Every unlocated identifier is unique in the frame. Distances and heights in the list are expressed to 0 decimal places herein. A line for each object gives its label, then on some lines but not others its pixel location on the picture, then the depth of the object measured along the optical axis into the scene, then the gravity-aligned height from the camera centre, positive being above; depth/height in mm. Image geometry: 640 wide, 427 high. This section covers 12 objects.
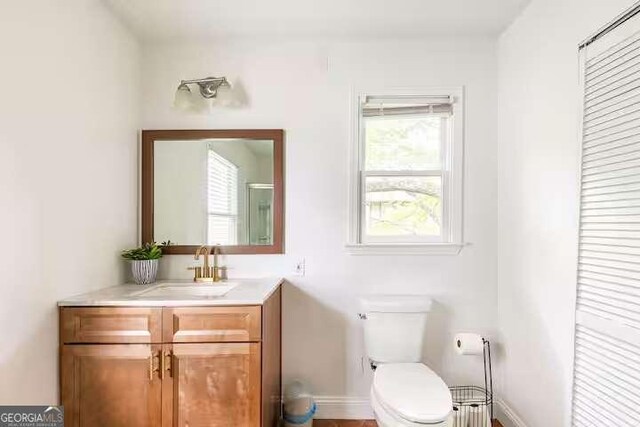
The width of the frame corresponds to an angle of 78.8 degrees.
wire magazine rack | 2275 -1201
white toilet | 1679 -874
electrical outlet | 2492 -407
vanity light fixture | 2408 +694
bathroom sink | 2258 -503
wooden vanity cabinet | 1758 -749
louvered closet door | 1388 -128
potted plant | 2277 -349
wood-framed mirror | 2492 +91
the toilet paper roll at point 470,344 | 2279 -819
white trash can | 2264 -1201
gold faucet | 2424 -421
